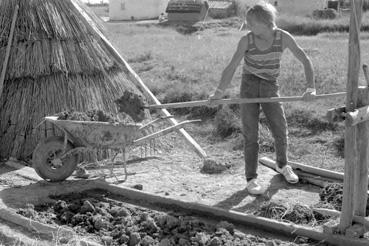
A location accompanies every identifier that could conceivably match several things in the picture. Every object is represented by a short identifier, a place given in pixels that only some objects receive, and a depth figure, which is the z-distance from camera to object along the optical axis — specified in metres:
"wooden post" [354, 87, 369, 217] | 4.22
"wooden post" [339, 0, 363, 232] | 4.04
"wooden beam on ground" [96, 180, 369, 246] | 4.22
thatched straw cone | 7.21
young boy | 5.09
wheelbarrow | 5.79
